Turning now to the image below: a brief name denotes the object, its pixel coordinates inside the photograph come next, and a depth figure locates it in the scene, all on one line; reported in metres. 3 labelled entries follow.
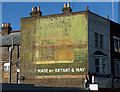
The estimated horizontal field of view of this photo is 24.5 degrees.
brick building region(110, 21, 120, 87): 37.97
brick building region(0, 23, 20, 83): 40.56
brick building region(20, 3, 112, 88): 33.84
